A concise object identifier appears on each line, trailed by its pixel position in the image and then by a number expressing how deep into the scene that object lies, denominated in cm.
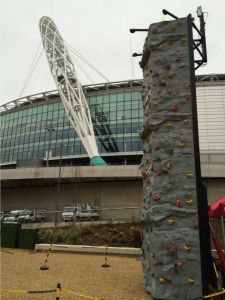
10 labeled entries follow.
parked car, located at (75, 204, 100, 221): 3206
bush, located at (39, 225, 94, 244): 2189
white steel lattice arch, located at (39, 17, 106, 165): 6291
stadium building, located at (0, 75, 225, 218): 4656
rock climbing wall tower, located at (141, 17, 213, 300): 881
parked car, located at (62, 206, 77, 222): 3290
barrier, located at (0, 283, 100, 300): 875
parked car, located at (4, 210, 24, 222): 3450
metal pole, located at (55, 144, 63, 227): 4462
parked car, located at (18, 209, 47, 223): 3369
